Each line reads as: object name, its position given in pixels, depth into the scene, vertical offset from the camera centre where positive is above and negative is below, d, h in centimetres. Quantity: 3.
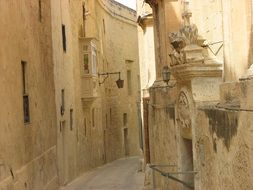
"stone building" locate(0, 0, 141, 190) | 1141 +15
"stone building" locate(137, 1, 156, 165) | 1922 +194
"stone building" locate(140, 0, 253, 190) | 588 -22
